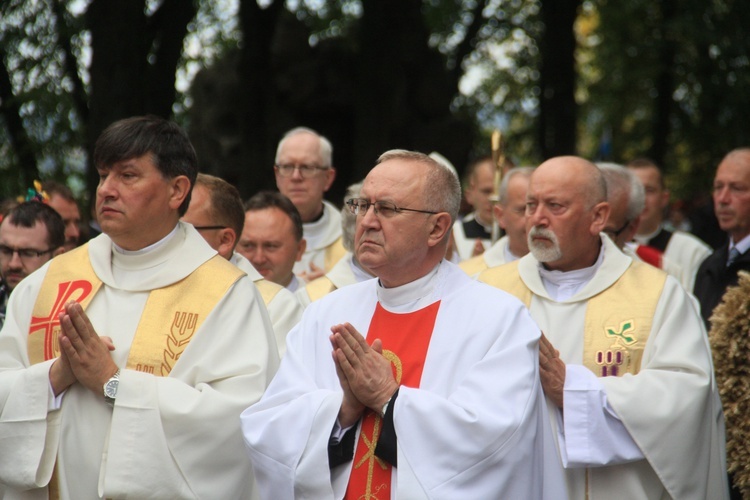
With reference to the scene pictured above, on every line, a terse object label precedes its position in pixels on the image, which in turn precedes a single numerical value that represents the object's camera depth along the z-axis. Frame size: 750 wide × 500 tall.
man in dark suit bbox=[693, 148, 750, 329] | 14.98
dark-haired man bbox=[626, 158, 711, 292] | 18.80
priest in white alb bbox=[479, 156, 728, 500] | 9.69
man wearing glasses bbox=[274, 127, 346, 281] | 15.91
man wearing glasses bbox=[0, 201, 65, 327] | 11.95
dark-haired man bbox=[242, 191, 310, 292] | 13.30
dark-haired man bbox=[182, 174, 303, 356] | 11.71
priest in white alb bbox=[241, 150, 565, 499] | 8.05
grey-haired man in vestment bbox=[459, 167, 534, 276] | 14.12
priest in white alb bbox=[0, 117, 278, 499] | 8.84
